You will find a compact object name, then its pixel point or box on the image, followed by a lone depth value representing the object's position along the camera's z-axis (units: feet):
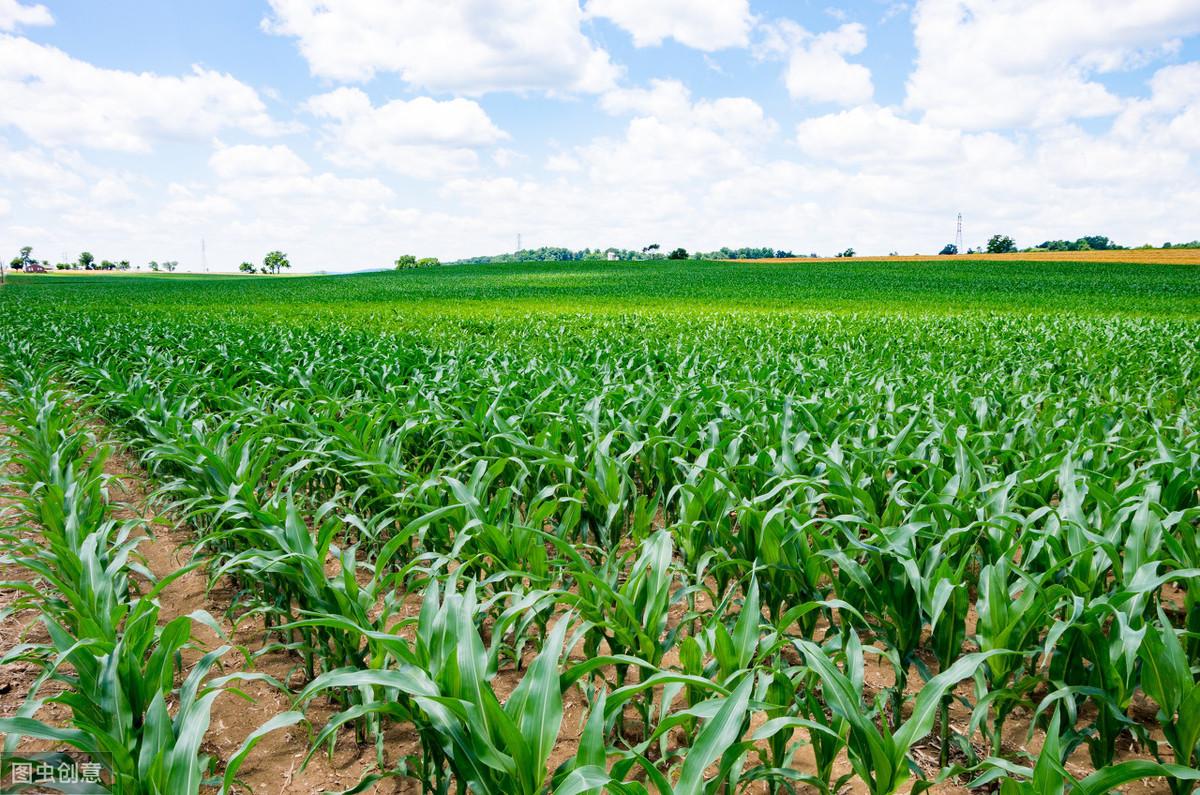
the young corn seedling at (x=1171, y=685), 6.46
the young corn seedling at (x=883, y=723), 5.88
